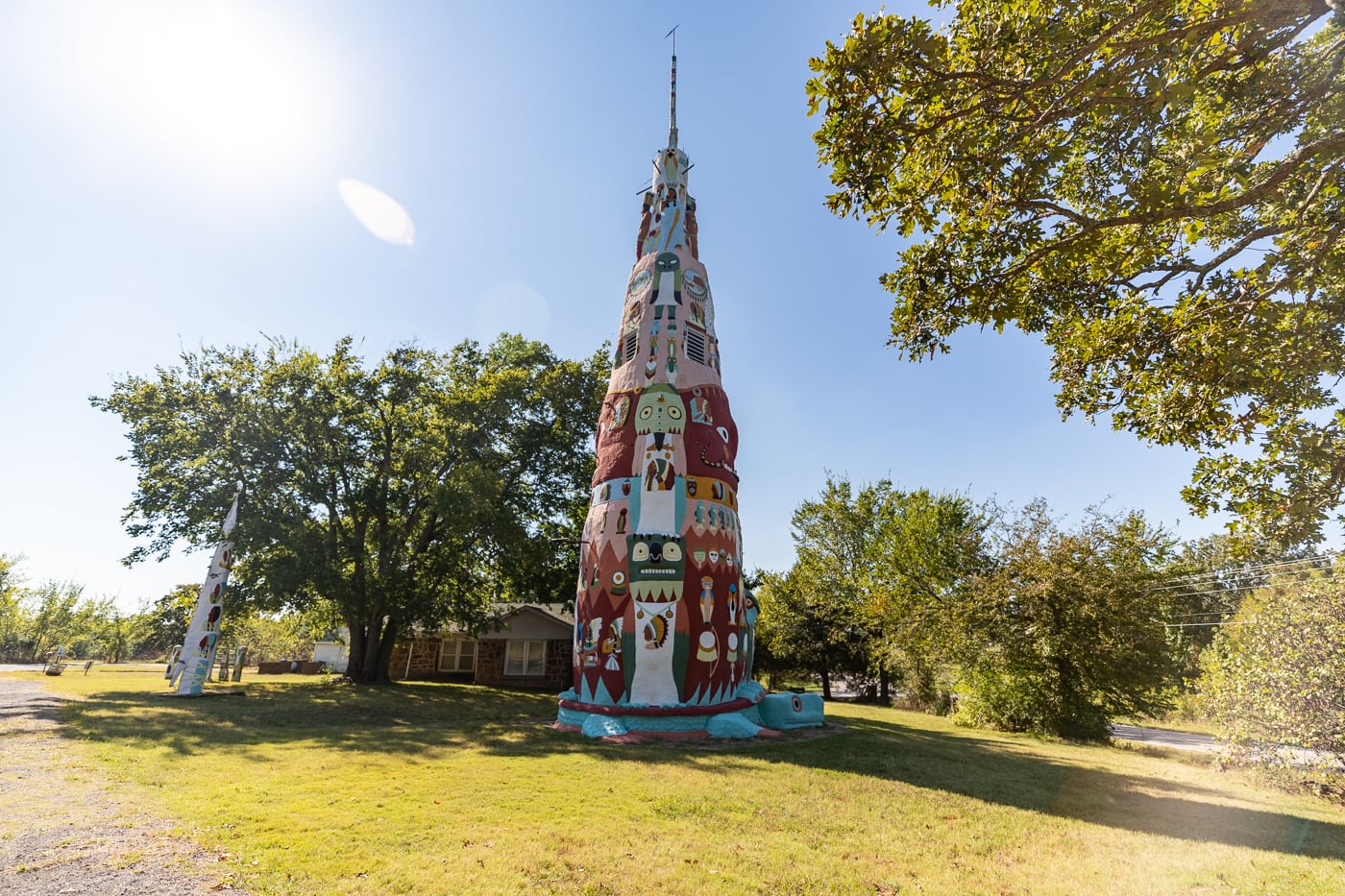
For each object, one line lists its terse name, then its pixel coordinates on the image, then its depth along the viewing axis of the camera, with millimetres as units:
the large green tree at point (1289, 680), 9875
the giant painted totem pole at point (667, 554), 13664
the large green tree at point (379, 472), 20703
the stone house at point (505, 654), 27969
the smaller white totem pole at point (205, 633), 17080
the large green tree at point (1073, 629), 16453
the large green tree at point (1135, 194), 5203
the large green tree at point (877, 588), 22359
